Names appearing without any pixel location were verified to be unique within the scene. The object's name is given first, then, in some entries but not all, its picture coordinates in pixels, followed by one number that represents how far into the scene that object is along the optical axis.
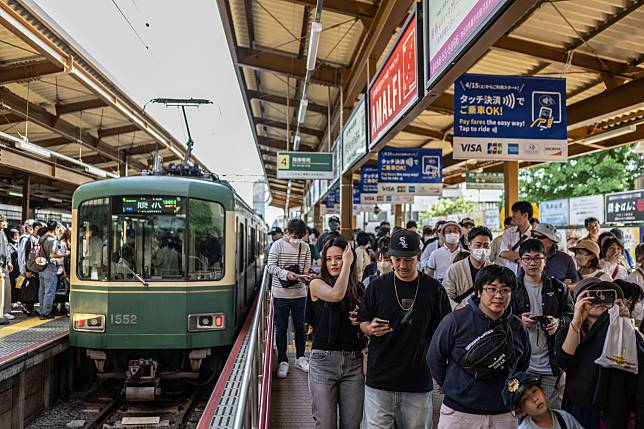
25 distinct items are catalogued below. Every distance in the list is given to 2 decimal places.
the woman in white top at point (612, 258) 5.34
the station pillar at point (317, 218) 26.35
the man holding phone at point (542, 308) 3.79
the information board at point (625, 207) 14.07
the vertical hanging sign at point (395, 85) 5.29
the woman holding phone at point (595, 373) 2.99
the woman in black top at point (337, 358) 3.67
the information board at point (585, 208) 16.58
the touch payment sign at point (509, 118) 7.28
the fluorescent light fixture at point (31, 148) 9.91
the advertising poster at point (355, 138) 8.73
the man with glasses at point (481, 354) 2.85
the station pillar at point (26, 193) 17.45
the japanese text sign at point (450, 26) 3.52
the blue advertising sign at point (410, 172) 13.62
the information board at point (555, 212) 19.34
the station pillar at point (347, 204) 13.06
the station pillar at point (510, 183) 11.99
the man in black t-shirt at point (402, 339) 3.24
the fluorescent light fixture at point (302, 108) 11.72
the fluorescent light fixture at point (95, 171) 15.08
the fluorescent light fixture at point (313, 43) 7.39
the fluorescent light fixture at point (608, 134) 10.51
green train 6.80
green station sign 13.73
